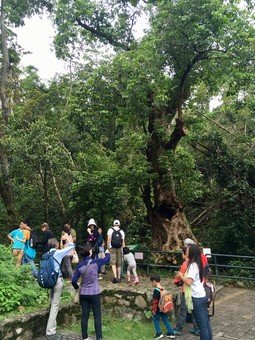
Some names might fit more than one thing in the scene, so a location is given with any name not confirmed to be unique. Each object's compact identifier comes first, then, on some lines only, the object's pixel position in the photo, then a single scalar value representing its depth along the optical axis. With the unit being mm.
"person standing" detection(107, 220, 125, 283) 9727
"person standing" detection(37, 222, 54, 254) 10695
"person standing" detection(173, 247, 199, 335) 7406
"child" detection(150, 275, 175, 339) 6934
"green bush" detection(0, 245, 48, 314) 6824
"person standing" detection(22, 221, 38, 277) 10281
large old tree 10453
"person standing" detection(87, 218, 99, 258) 10563
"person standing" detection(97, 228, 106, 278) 10766
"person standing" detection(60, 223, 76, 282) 9484
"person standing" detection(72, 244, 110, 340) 6344
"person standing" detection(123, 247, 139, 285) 9569
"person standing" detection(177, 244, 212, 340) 5680
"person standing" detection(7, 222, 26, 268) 9984
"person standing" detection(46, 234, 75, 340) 6590
